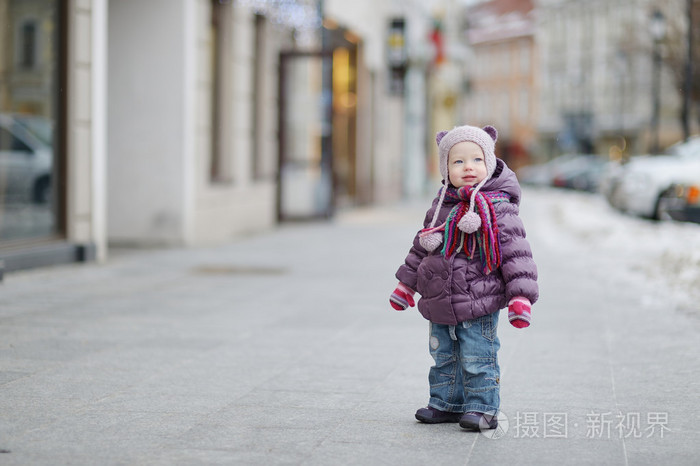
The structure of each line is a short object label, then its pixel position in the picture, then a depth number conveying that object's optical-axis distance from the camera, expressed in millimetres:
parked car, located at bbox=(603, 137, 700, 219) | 19562
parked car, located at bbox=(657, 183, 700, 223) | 16984
